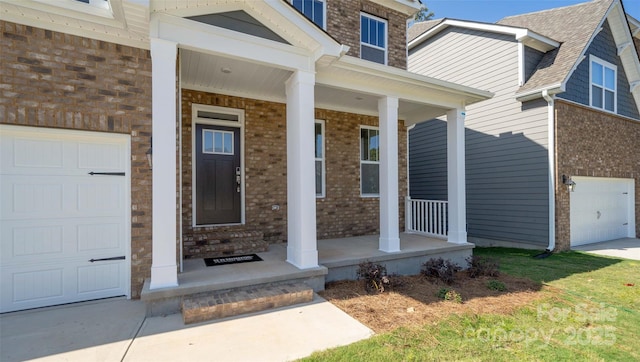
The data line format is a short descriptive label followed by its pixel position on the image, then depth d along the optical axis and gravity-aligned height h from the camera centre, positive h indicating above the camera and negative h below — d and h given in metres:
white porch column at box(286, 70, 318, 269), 4.49 +0.16
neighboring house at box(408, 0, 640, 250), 8.16 +1.61
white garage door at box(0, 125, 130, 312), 3.61 -0.38
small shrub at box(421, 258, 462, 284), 5.02 -1.47
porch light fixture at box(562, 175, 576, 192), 8.12 -0.01
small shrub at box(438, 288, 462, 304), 4.17 -1.56
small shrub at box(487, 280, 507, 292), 4.71 -1.61
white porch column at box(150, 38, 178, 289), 3.56 +0.25
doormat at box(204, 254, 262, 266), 4.82 -1.22
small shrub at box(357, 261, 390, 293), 4.48 -1.39
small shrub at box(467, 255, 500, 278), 5.43 -1.55
